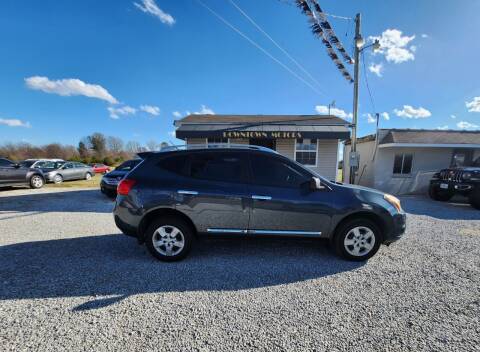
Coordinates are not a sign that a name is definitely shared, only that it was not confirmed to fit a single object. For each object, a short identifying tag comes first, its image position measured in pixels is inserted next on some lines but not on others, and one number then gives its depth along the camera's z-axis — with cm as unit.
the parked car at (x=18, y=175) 1020
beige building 952
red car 2233
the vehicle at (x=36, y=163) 1328
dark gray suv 343
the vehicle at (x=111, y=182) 867
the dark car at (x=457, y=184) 783
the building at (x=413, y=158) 1203
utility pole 966
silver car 1330
